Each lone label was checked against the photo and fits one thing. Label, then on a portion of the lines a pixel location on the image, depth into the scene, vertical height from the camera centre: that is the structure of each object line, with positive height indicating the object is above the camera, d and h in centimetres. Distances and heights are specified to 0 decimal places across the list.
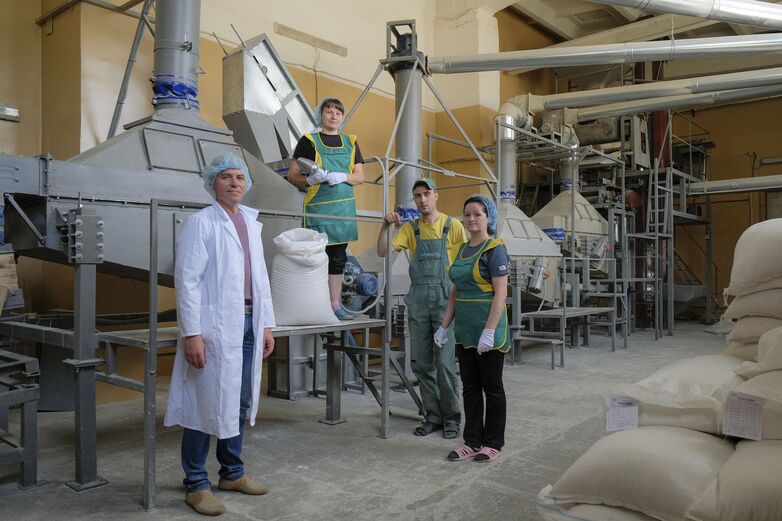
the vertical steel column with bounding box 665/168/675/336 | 984 +28
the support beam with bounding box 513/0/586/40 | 1024 +441
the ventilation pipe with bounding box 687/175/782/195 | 1048 +139
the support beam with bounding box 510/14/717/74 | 930 +379
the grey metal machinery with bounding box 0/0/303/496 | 295 +41
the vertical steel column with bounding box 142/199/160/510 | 273 -61
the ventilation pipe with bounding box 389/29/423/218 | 630 +158
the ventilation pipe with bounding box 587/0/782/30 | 635 +276
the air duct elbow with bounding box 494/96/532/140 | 831 +211
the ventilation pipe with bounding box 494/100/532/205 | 825 +165
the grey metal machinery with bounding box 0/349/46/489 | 291 -71
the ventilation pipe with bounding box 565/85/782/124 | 904 +250
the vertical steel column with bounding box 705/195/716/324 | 1111 -35
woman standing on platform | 396 +55
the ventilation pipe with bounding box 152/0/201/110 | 407 +143
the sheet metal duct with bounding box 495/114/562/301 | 734 +44
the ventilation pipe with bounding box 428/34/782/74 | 743 +269
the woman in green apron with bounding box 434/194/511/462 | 323 -36
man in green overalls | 383 -29
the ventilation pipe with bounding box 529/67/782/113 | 846 +260
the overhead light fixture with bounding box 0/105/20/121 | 488 +123
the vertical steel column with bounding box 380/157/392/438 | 386 -60
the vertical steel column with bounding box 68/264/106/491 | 291 -56
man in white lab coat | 260 -29
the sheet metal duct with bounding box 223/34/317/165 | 491 +137
